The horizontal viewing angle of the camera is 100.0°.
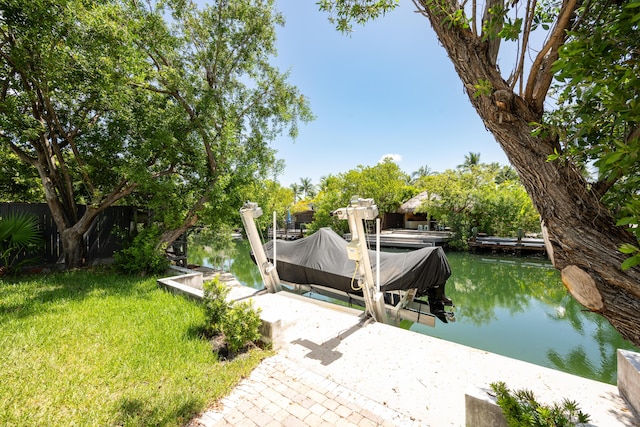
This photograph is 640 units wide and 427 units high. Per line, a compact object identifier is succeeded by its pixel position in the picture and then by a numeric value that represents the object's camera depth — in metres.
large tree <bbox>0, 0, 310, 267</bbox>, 5.86
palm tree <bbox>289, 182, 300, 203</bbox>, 50.29
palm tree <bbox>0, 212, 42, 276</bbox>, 6.19
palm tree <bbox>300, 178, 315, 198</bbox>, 50.62
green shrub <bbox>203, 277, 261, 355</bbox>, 3.38
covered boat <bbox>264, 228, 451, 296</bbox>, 5.25
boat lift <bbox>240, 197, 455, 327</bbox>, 4.01
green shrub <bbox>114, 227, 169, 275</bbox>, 7.15
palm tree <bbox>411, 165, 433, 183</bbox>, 42.56
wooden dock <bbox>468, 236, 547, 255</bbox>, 14.90
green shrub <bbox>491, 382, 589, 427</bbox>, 1.46
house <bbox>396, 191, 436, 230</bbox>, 23.66
